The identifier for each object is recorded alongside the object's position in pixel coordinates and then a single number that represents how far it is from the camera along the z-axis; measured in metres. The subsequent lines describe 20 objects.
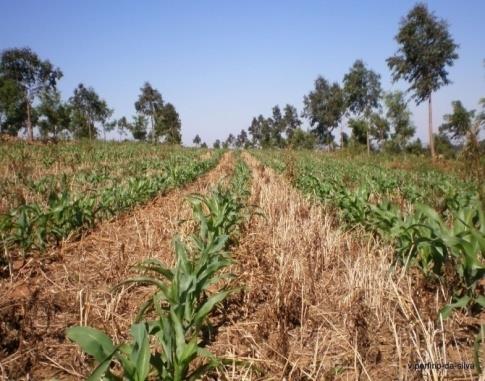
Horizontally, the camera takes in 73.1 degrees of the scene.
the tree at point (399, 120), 42.44
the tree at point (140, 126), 59.66
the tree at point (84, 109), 55.76
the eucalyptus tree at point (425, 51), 25.52
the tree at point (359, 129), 40.41
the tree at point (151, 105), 60.12
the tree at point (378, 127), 41.22
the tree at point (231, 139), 112.75
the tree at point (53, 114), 44.66
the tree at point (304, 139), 58.03
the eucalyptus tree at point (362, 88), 39.91
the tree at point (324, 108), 48.22
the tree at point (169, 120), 60.08
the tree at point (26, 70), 35.45
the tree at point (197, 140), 96.81
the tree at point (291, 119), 73.26
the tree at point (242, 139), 105.66
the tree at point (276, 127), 75.43
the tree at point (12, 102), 36.19
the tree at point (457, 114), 45.75
